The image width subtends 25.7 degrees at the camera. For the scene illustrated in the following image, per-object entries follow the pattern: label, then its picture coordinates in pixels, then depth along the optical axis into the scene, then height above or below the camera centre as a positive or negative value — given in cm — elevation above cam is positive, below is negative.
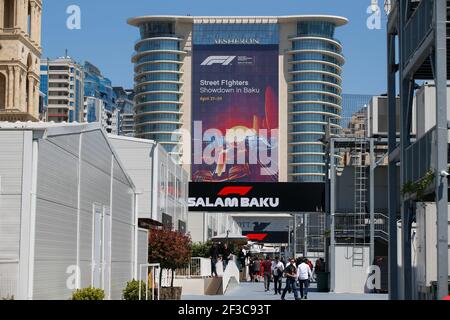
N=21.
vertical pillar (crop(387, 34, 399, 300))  2977 +228
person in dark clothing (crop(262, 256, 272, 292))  4225 -77
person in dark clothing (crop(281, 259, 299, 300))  3328 -64
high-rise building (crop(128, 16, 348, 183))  4724 +698
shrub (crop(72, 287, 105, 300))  1941 -77
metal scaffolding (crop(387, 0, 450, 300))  2033 +373
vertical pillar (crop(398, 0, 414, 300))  2645 +309
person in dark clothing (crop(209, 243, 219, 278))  4295 -12
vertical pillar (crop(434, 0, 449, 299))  2023 +262
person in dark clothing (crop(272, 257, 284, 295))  3912 -61
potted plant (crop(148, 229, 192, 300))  3412 +21
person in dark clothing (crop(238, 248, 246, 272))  6035 -24
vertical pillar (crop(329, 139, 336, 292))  4231 +180
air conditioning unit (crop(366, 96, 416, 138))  3834 +581
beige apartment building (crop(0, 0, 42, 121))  8738 +1783
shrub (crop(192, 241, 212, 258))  5178 +30
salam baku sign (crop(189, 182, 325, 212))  5406 +331
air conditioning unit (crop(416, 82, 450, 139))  2970 +460
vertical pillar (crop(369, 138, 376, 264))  4178 +248
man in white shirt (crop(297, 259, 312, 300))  3331 -67
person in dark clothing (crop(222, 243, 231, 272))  4764 +2
